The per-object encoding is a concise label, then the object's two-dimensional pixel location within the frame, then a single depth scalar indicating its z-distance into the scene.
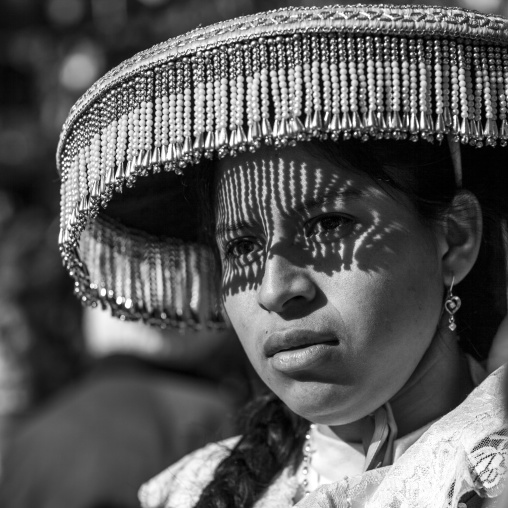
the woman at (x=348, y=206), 0.96
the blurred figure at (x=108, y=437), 1.83
